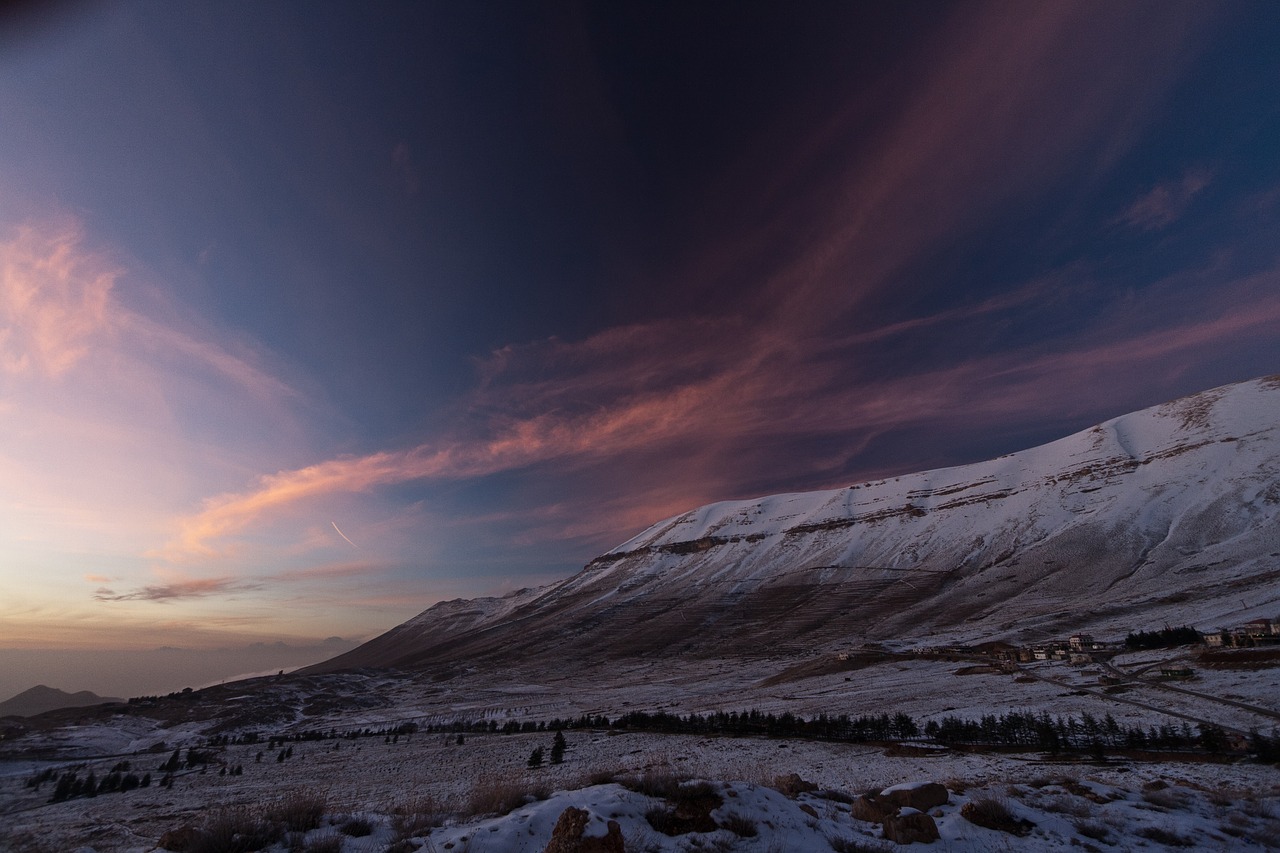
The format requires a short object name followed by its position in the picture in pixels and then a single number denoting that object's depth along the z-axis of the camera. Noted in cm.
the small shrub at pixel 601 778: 1177
